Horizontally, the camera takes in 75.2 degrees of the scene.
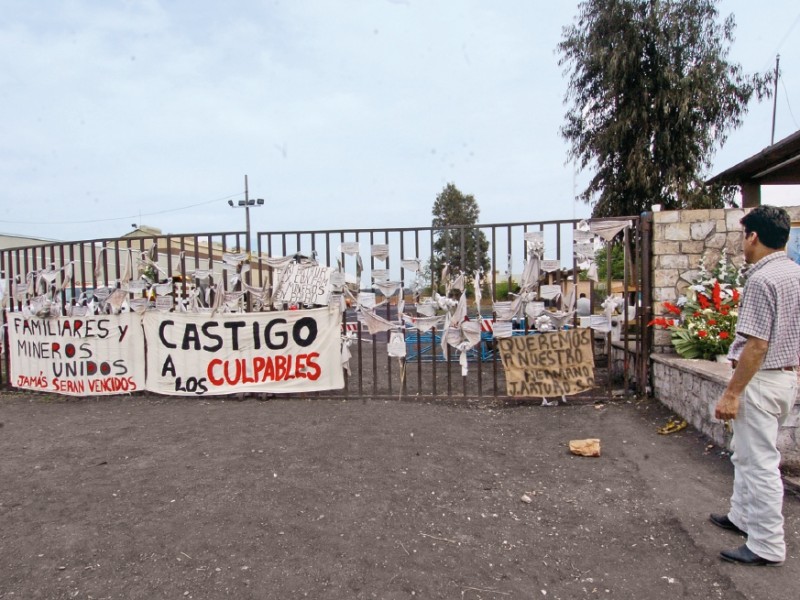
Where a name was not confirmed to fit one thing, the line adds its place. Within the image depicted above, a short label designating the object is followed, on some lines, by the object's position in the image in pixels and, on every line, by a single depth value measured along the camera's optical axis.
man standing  2.64
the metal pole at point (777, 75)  12.77
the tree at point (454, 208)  34.09
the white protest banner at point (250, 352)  6.41
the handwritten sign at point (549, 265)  5.93
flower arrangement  5.44
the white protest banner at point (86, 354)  6.78
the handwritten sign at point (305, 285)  6.33
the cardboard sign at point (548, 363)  6.11
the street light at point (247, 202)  29.34
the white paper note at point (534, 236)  6.02
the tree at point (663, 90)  12.39
